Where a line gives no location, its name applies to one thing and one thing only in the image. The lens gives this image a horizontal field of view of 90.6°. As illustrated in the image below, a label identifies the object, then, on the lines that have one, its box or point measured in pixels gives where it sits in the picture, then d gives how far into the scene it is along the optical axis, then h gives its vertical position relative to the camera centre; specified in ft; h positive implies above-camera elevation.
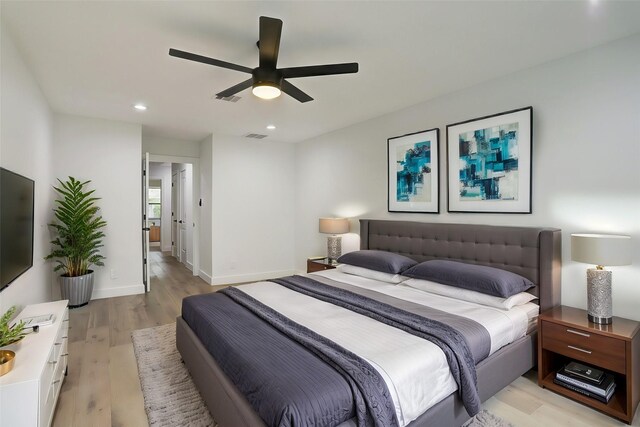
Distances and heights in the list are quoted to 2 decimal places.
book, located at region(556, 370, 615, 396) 7.07 -3.93
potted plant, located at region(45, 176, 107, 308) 13.25 -1.22
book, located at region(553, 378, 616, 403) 6.98 -4.09
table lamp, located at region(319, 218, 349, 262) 15.23 -0.84
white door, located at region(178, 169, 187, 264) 23.68 -0.27
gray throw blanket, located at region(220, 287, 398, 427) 4.68 -2.58
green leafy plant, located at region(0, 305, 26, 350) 5.47 -2.14
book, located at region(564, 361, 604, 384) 7.31 -3.78
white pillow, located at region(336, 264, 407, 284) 10.93 -2.22
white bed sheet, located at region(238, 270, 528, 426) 5.27 -2.49
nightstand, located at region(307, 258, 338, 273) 14.99 -2.48
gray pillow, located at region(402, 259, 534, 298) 8.30 -1.82
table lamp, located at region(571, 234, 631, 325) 7.08 -1.05
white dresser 4.84 -2.80
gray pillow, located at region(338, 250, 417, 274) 11.08 -1.76
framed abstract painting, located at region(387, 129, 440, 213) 11.97 +1.65
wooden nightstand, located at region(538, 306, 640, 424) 6.66 -3.09
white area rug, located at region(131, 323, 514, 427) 6.62 -4.32
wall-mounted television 6.59 -0.32
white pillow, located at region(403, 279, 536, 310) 8.22 -2.29
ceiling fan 6.49 +3.24
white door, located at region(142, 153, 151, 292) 16.08 -1.16
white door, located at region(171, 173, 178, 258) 26.65 -0.22
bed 5.73 -1.81
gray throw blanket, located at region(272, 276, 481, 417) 5.98 -2.43
